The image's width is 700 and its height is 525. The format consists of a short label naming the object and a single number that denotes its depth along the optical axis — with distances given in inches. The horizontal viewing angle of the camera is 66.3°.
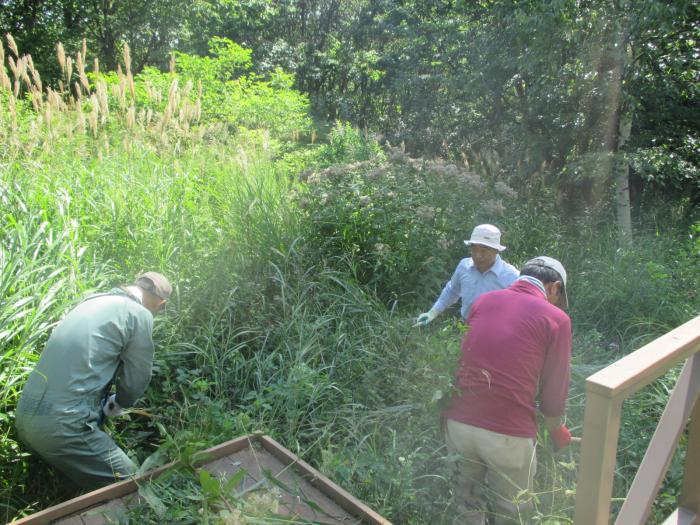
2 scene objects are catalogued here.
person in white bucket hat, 173.3
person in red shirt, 113.2
